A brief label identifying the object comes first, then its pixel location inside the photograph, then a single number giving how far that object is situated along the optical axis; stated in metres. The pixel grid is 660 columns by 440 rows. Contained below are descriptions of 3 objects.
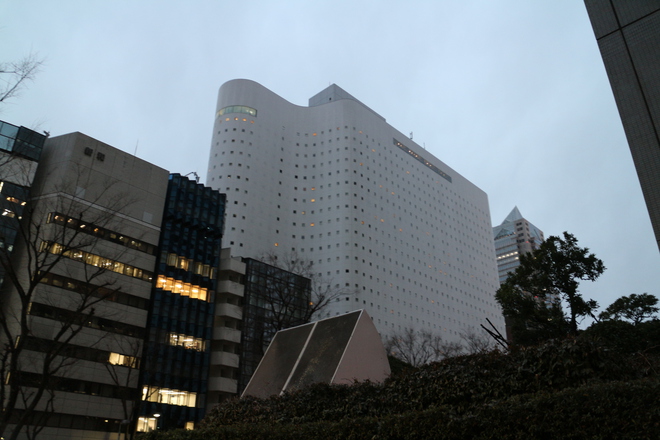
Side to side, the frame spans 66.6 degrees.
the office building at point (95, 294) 39.72
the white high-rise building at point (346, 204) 86.31
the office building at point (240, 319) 53.72
